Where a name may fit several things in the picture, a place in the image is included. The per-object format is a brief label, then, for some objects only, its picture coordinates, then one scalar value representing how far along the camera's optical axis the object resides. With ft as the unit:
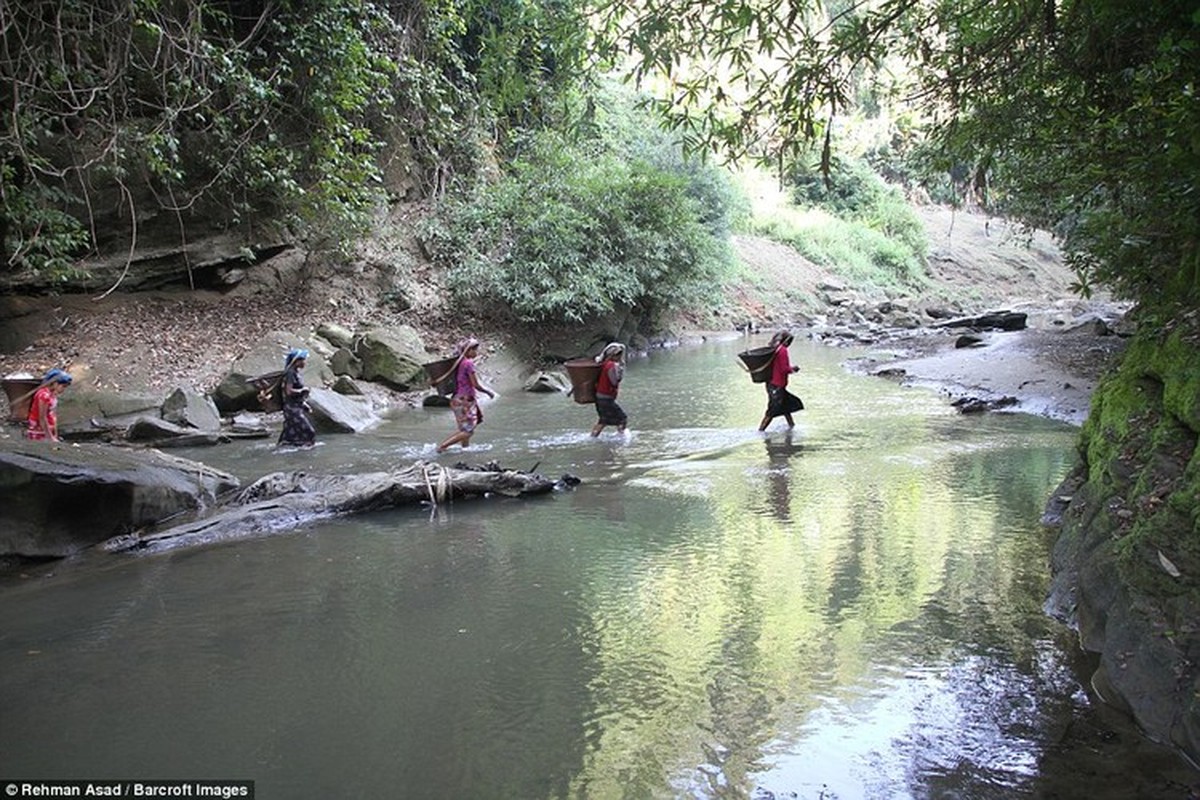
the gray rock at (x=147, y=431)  37.60
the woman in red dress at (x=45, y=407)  30.81
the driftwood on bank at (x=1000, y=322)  79.20
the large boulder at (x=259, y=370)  44.75
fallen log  23.66
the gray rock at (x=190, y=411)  39.34
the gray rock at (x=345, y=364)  51.34
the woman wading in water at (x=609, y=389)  37.99
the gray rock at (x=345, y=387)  48.08
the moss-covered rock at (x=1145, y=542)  11.75
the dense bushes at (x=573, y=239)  62.85
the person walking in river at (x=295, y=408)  36.22
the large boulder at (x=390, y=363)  51.78
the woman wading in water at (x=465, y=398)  35.88
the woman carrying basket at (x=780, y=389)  38.68
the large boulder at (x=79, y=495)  21.99
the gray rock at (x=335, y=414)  40.71
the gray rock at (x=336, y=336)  53.72
